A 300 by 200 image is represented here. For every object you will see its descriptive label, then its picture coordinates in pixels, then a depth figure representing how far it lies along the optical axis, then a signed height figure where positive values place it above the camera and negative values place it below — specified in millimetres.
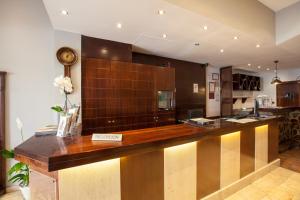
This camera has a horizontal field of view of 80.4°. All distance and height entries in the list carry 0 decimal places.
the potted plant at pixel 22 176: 2029 -927
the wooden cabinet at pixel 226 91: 6078 +251
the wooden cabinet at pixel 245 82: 6801 +652
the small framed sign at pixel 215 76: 6215 +773
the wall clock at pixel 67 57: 2951 +693
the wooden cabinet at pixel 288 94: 6898 +168
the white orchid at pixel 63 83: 1852 +158
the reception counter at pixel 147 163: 1271 -614
